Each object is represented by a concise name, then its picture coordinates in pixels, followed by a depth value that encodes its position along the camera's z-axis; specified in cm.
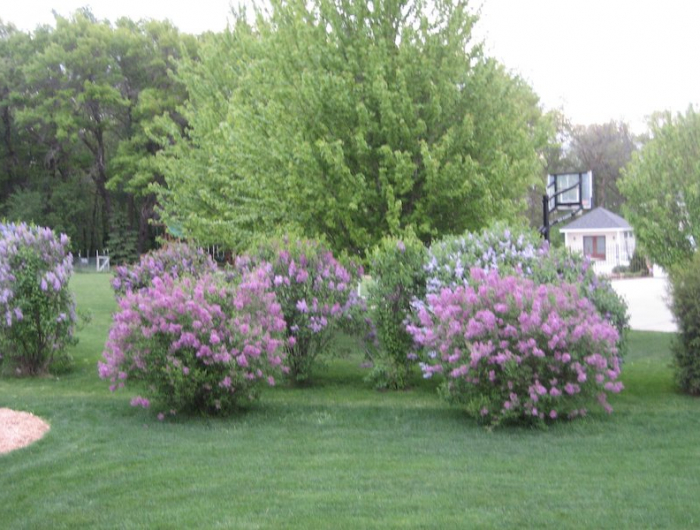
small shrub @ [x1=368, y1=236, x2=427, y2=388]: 913
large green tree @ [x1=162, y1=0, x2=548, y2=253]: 1142
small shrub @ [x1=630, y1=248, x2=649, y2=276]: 3950
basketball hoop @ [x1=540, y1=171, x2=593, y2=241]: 1734
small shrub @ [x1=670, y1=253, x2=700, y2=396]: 844
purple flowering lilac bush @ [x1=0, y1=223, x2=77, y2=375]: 1019
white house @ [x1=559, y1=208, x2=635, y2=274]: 4634
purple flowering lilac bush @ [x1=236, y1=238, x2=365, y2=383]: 941
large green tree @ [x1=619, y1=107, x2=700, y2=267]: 1344
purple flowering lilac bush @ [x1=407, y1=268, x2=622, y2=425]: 704
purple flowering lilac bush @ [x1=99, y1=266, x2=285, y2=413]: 748
